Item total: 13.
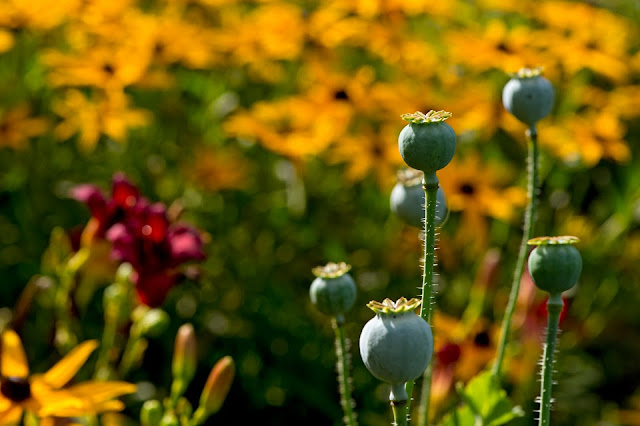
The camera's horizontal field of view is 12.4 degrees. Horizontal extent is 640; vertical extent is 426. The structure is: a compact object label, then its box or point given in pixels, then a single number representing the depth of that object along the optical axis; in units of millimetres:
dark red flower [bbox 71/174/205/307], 1539
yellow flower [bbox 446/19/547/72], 2486
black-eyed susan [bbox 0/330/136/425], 1468
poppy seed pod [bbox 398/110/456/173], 1260
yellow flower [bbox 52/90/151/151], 2335
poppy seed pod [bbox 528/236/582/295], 1295
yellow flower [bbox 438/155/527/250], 2346
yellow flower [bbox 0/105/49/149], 2446
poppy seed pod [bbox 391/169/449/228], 1402
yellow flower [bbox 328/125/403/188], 2370
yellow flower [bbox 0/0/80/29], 2518
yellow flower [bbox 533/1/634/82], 2674
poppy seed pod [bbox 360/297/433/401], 1240
